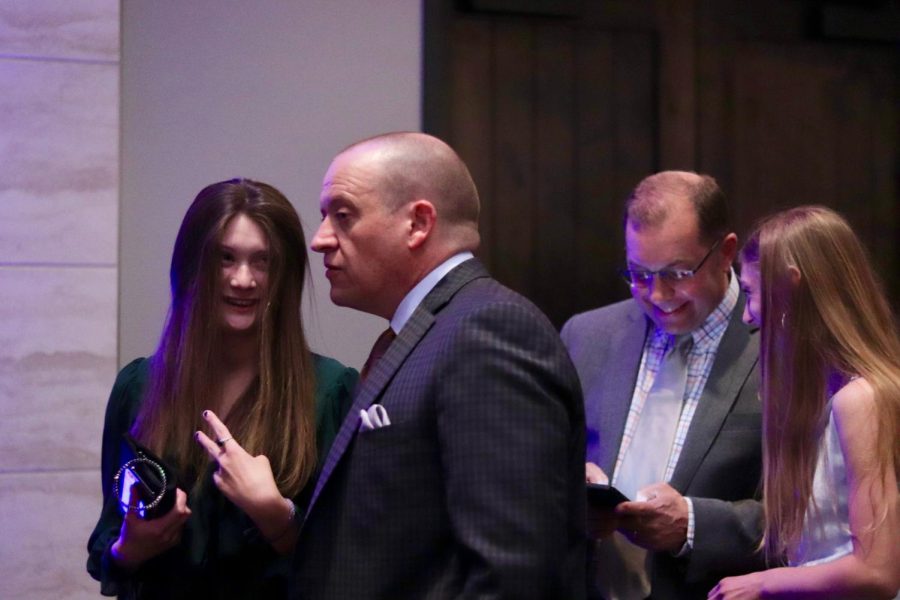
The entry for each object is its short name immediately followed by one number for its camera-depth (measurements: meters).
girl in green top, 4.33
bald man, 3.02
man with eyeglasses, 4.70
